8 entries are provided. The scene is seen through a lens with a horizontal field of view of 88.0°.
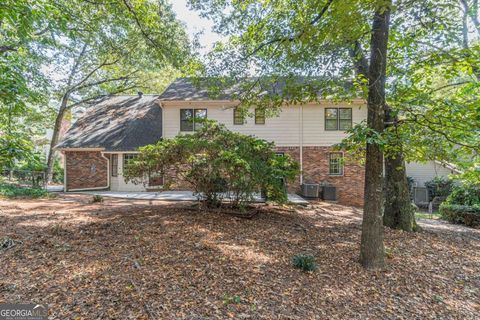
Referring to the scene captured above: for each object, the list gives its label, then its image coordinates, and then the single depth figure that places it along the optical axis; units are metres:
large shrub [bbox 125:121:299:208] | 6.05
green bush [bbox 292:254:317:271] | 3.94
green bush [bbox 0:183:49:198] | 10.05
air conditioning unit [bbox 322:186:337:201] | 12.40
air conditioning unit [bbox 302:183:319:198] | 12.22
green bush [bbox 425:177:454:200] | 13.96
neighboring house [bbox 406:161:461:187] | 15.15
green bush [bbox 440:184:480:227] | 8.20
